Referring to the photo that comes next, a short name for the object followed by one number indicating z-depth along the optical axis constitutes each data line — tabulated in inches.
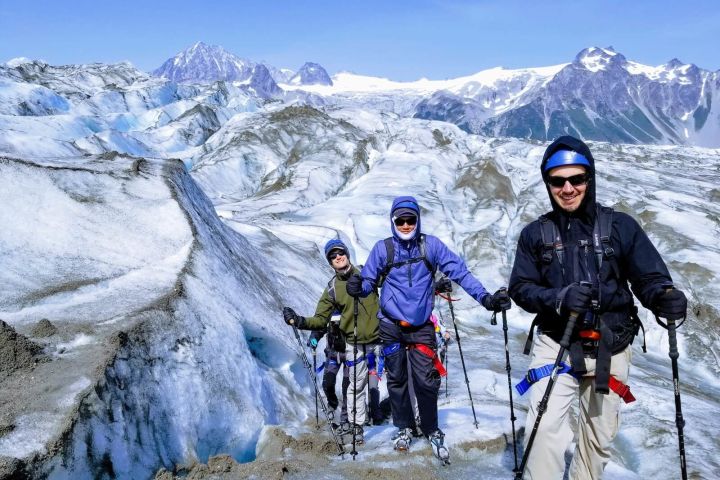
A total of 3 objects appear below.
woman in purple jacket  228.8
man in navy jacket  160.9
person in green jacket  286.8
